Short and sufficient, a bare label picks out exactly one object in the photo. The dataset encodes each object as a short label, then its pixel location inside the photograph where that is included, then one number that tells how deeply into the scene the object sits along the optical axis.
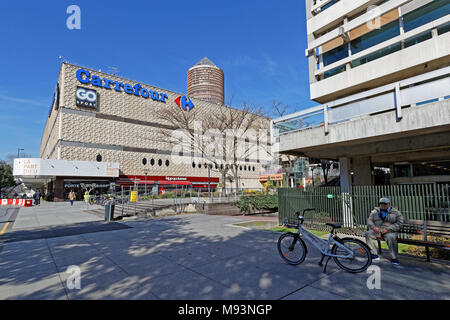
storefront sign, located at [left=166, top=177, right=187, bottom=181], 45.78
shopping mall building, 34.06
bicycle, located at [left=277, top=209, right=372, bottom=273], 4.87
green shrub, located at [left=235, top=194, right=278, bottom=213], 20.75
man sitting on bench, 5.51
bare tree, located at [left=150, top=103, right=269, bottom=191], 32.56
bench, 5.54
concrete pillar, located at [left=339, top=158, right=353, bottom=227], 10.16
